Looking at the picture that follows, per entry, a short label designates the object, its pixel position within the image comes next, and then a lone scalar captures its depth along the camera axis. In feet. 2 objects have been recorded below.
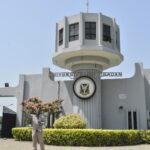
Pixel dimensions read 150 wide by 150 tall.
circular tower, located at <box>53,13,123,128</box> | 47.04
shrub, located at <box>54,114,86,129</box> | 43.05
